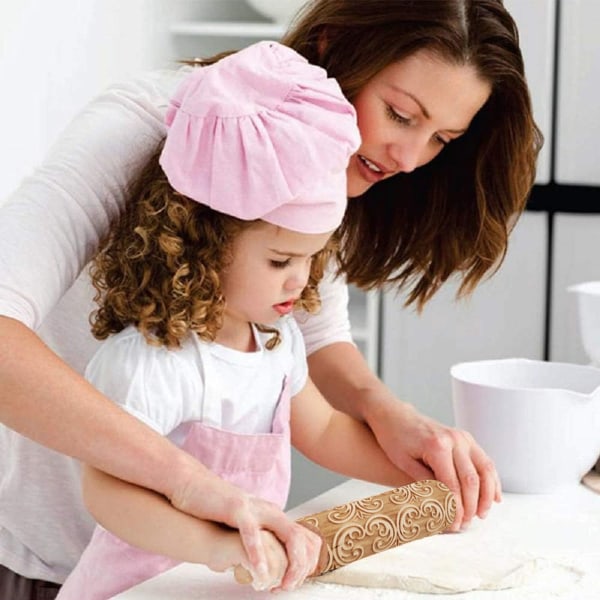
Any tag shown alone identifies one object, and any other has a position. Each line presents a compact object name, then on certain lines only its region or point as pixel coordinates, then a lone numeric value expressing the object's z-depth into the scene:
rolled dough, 2.30
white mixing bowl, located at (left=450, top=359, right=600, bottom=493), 2.63
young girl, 2.29
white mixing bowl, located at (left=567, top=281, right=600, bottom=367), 2.93
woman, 2.25
